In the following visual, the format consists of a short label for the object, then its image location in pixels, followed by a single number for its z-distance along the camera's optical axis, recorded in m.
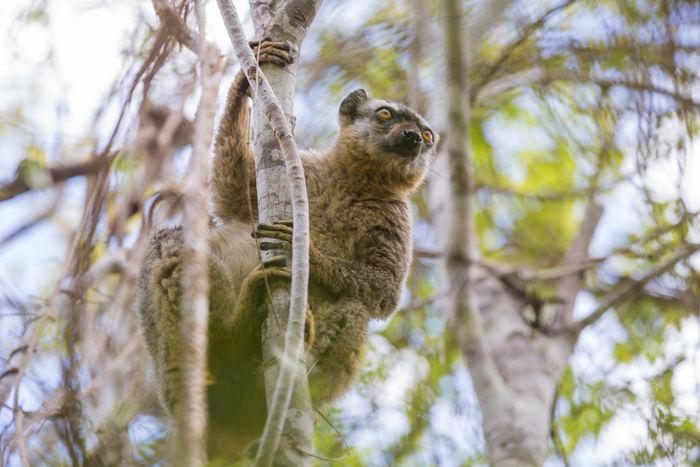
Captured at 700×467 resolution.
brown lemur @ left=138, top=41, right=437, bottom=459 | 10.69
